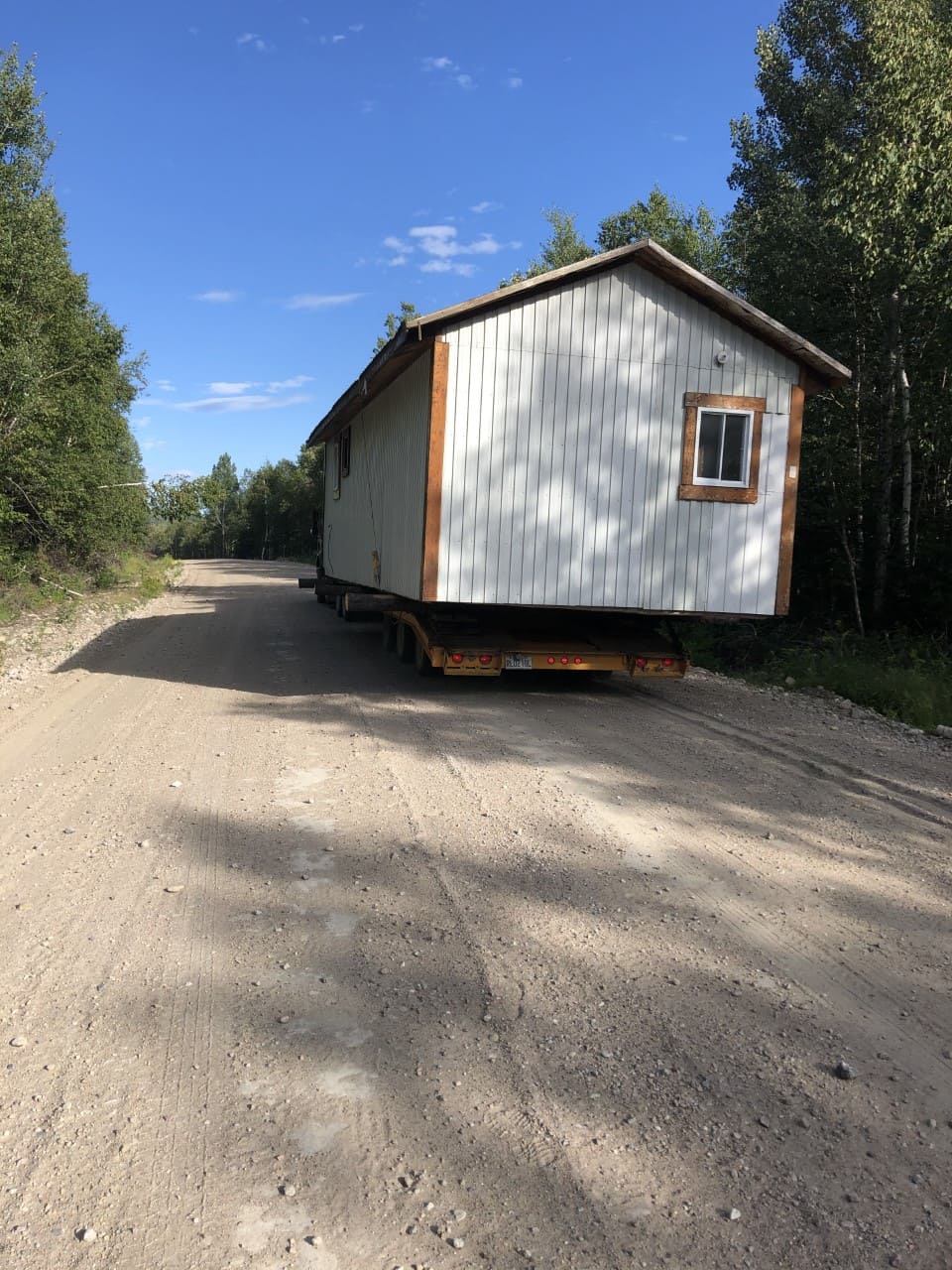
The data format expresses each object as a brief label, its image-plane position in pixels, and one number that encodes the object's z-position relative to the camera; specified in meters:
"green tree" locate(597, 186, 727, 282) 26.59
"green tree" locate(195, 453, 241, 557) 106.62
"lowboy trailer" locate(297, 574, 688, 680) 9.71
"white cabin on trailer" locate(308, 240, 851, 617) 9.27
